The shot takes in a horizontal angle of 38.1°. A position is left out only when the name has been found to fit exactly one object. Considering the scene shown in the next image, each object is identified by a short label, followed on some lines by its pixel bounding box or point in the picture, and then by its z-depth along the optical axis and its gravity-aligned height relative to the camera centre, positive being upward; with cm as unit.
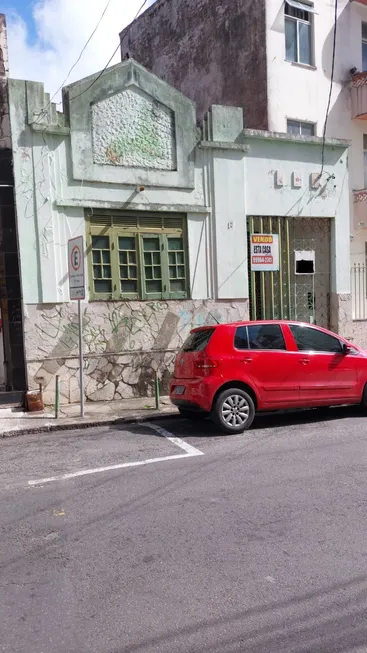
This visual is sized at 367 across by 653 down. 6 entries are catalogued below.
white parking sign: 935 +56
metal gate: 1337 +31
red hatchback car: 802 -126
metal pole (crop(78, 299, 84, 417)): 959 -133
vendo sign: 1306 +97
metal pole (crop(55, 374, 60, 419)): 963 -186
